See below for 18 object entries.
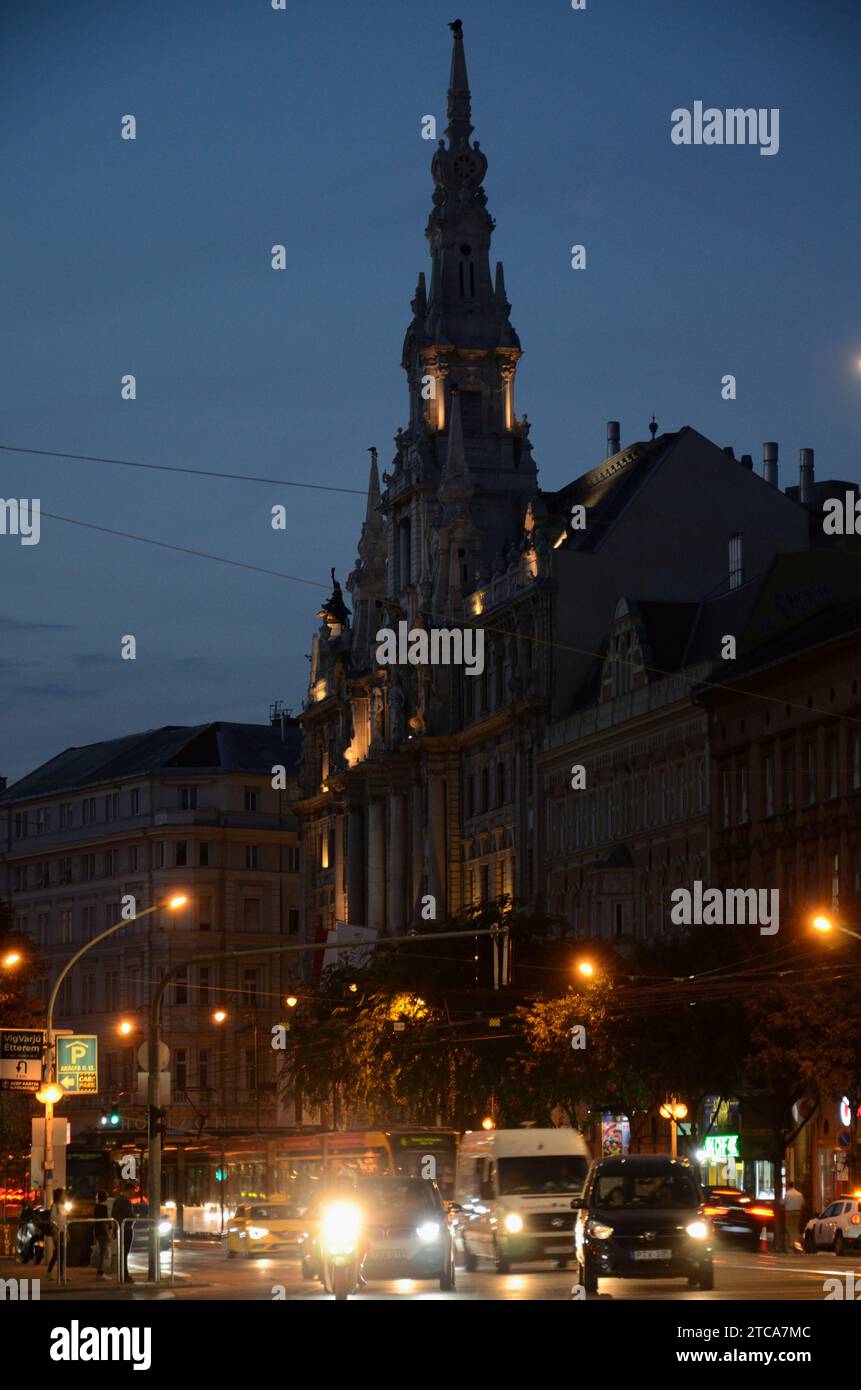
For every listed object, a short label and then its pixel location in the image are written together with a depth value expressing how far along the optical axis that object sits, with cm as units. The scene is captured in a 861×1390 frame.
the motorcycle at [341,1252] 3841
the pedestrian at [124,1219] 4512
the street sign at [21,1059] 5253
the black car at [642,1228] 3656
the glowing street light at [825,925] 5512
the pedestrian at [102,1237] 5077
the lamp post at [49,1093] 5338
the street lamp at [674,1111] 7312
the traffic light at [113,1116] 7081
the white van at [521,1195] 4853
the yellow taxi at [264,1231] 6450
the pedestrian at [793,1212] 6912
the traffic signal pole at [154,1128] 4572
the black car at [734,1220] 6131
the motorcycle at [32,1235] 5494
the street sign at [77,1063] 5469
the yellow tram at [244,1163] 7781
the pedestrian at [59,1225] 4584
